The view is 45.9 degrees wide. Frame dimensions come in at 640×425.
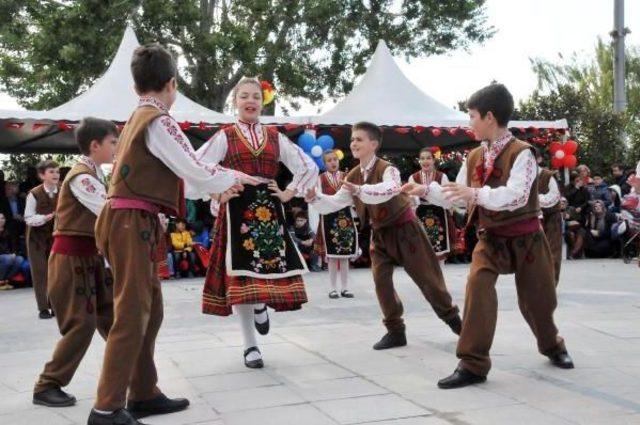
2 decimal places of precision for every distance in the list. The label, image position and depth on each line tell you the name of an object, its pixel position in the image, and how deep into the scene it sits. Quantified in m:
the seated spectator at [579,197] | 12.24
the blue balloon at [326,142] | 11.08
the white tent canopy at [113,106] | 10.18
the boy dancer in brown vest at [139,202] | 3.14
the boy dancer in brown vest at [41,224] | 7.32
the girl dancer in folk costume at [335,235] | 8.36
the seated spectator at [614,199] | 12.31
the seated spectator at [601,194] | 12.34
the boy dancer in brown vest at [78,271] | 3.73
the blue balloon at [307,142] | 11.04
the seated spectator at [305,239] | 11.30
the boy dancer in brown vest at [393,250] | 4.98
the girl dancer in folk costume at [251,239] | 4.44
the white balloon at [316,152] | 10.85
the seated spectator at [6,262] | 9.95
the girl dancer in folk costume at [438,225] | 9.02
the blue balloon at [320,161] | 10.92
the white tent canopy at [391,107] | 11.73
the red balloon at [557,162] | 12.12
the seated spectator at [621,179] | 12.77
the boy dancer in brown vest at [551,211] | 6.31
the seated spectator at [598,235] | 12.17
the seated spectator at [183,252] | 10.80
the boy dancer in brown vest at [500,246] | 3.93
